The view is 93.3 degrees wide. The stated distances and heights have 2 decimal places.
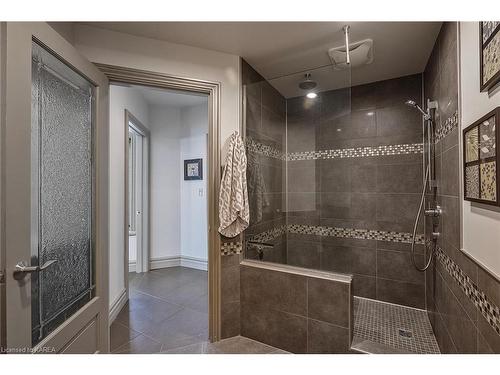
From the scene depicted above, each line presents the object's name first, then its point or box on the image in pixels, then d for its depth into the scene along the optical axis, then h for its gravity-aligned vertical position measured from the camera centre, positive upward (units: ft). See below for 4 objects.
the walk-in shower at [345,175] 6.87 +0.38
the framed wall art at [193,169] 11.53 +0.91
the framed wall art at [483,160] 2.85 +0.37
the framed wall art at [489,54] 2.81 +1.68
